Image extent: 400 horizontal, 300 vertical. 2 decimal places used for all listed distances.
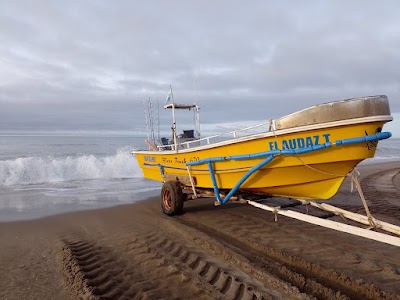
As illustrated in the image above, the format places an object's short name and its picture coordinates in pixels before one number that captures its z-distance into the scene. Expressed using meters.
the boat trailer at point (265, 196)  3.97
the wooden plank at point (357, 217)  4.01
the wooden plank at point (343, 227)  3.43
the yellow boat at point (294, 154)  4.25
